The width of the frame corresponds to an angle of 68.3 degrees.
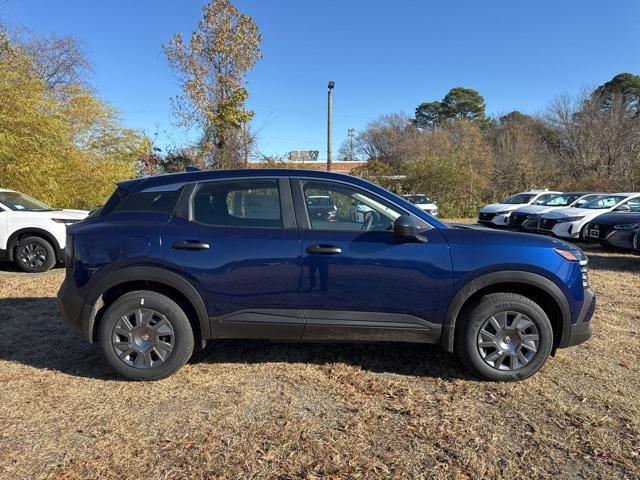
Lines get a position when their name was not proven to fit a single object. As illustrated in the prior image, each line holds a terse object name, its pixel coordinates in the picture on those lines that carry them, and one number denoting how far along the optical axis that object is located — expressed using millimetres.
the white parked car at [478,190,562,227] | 17500
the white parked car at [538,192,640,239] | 12797
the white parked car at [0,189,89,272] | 8133
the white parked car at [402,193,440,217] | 19359
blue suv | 3625
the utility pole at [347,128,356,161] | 63578
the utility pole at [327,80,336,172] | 23844
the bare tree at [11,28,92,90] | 22484
